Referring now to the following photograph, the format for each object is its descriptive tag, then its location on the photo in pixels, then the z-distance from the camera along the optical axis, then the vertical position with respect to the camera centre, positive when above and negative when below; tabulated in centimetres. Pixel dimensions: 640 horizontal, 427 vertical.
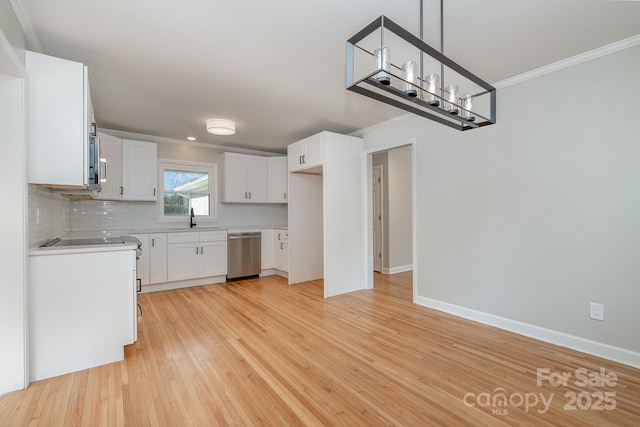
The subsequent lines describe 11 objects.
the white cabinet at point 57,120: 200 +66
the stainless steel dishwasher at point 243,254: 488 -73
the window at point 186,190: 490 +40
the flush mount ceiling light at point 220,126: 383 +114
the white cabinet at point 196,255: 434 -67
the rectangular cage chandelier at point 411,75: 139 +77
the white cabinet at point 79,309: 203 -72
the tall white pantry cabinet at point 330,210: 403 +2
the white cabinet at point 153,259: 410 -68
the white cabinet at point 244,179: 518 +61
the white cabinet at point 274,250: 512 -70
